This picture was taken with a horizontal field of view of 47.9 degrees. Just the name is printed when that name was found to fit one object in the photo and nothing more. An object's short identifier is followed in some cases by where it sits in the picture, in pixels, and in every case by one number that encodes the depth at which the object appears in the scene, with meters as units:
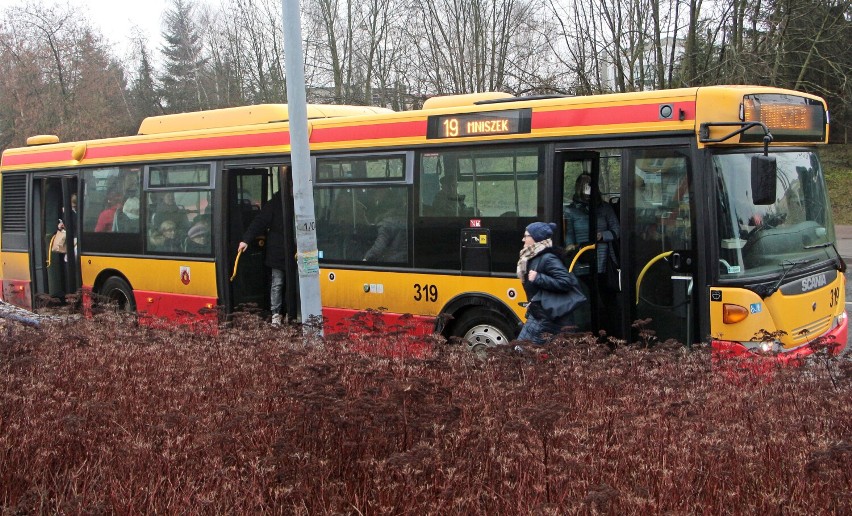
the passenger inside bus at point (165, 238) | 11.66
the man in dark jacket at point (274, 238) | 10.70
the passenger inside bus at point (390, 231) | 9.27
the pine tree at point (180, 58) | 50.91
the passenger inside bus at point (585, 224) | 8.44
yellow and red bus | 7.49
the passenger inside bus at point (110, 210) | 12.41
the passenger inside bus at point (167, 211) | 11.55
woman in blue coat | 7.73
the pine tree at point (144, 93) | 51.59
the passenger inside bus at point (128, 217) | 12.12
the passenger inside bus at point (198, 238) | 11.27
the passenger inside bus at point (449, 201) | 8.81
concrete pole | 8.77
